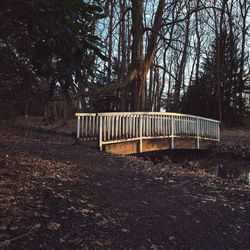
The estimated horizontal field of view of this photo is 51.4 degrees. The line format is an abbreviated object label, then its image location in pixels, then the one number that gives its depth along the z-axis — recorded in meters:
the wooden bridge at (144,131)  7.78
